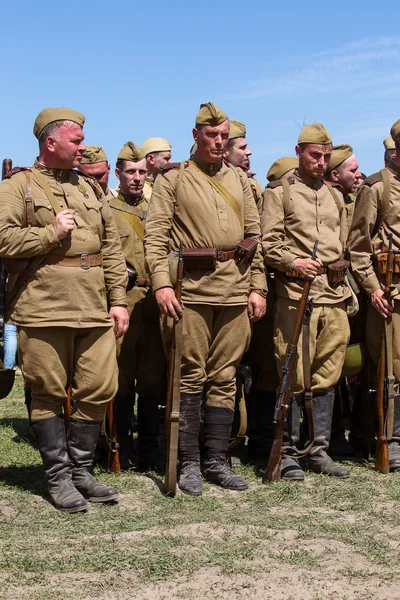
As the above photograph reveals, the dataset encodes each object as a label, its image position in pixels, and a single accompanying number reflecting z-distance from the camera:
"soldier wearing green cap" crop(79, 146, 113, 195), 7.25
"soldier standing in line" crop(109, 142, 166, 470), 6.66
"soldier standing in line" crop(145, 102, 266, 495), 6.04
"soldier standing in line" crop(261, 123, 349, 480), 6.40
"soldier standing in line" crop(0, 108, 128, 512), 5.51
